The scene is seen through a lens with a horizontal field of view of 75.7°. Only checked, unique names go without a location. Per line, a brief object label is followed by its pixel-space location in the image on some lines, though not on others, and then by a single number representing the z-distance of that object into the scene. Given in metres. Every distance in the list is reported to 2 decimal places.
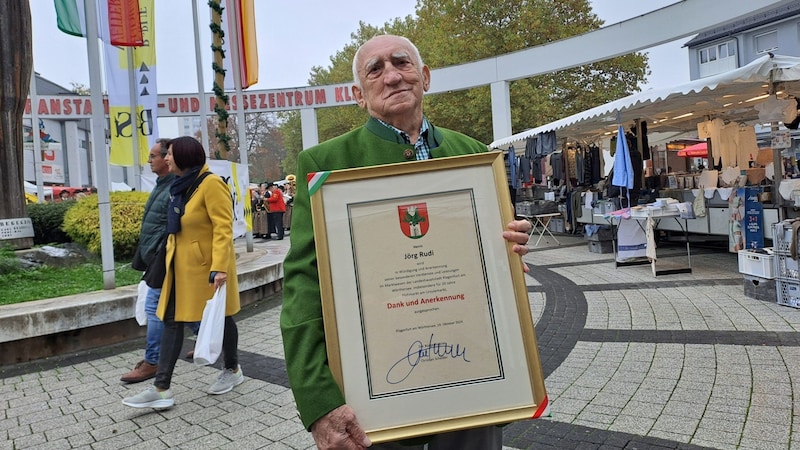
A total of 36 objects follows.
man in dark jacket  3.98
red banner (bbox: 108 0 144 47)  8.84
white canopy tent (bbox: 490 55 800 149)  6.82
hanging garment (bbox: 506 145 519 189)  15.30
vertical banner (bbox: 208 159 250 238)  8.47
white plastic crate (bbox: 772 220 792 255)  5.46
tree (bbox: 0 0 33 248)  7.48
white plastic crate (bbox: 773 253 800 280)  5.33
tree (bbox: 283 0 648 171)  22.92
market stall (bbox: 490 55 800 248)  7.04
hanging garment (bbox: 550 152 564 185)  15.41
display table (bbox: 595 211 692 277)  7.71
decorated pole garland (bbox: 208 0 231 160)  9.29
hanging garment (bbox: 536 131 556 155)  12.50
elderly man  1.33
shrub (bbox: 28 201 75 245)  8.84
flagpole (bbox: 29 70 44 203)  15.39
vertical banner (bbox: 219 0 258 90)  10.30
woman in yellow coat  3.66
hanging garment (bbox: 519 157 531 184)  15.98
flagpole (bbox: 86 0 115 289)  5.90
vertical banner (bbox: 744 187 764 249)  7.85
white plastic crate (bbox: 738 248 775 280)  5.62
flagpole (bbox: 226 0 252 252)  10.30
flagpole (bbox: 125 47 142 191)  10.94
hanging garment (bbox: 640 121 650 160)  10.85
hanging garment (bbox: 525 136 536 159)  13.41
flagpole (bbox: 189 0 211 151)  11.17
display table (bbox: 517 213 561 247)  12.81
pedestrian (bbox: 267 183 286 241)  15.72
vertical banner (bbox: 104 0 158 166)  11.28
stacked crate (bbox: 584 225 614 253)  10.59
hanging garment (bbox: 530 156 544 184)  16.32
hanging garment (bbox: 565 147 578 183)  15.34
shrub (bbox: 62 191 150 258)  7.72
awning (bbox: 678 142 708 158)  17.24
